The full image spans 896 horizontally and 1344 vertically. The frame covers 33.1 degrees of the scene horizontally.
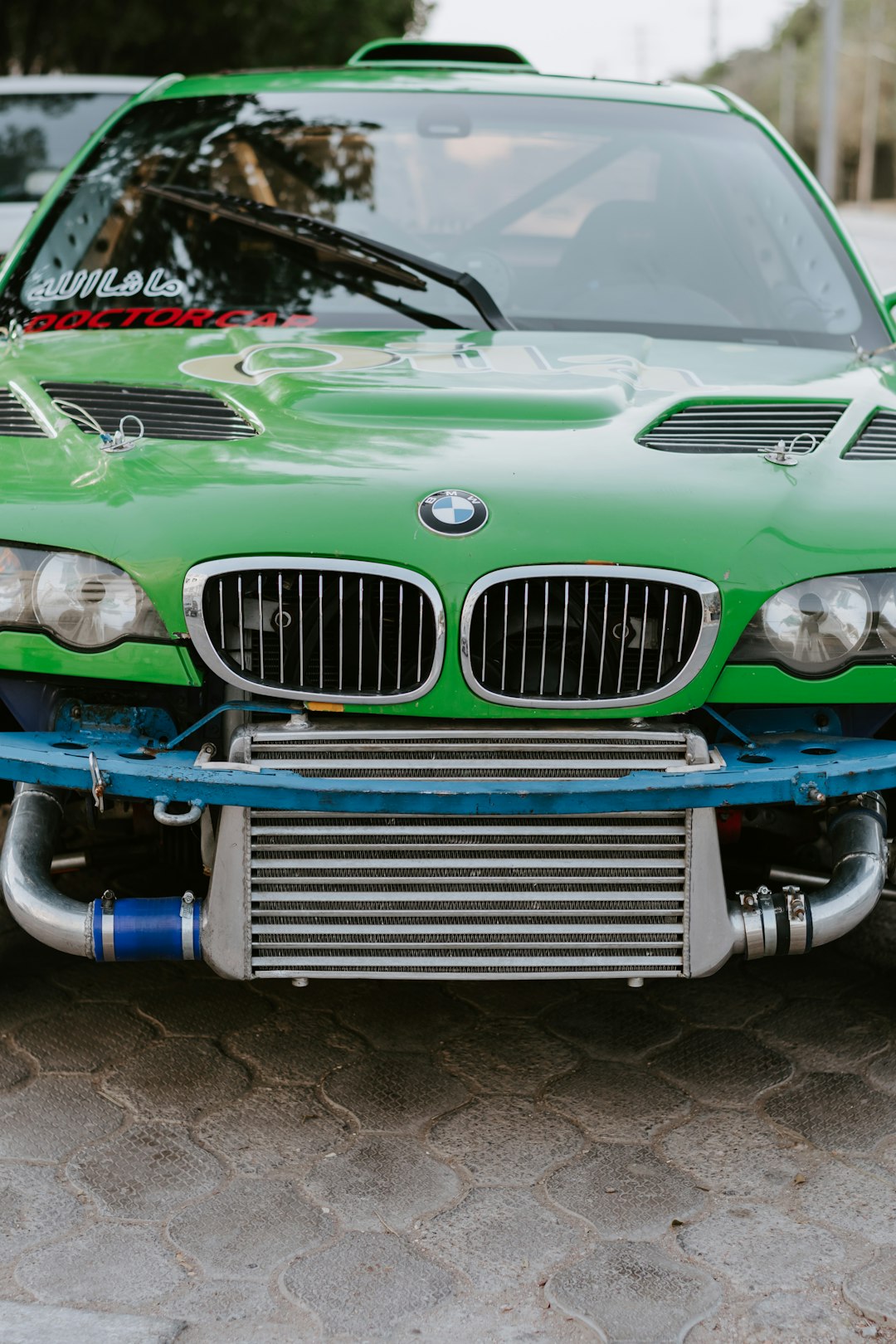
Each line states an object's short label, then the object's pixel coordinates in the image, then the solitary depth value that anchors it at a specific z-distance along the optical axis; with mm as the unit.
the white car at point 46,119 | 9273
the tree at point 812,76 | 84062
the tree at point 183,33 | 17359
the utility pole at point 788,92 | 92500
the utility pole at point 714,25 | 71688
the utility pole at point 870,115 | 78438
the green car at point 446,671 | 2447
